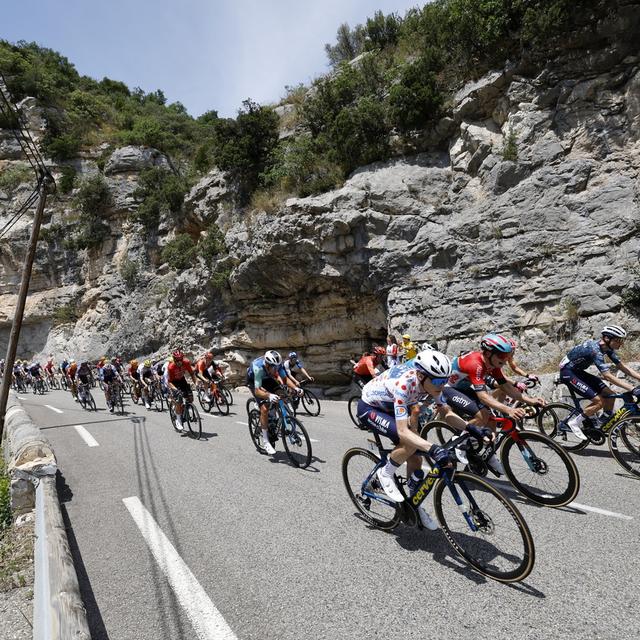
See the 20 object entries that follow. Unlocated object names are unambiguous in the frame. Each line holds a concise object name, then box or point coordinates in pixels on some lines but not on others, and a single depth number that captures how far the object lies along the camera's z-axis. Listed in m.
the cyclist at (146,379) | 16.78
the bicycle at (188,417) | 10.88
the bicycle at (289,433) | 7.46
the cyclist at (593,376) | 6.52
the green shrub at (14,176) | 40.03
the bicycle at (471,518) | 3.53
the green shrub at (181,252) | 28.37
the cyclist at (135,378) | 17.81
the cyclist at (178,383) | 11.12
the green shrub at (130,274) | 33.06
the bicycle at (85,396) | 17.92
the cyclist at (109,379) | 16.25
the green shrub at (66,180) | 39.16
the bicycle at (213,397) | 14.77
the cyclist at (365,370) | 10.91
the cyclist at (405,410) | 4.14
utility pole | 11.02
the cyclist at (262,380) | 8.07
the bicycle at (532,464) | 4.92
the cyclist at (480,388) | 5.36
